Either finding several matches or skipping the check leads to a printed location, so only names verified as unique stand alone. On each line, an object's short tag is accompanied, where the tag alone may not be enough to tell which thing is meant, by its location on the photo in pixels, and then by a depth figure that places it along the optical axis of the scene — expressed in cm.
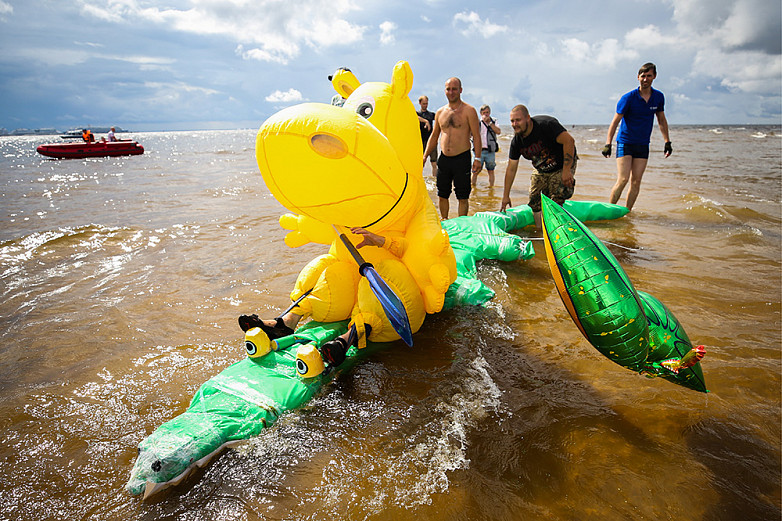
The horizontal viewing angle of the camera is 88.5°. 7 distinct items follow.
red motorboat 2186
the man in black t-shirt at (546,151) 485
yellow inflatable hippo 229
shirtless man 526
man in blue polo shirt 565
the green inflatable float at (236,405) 186
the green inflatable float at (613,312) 210
